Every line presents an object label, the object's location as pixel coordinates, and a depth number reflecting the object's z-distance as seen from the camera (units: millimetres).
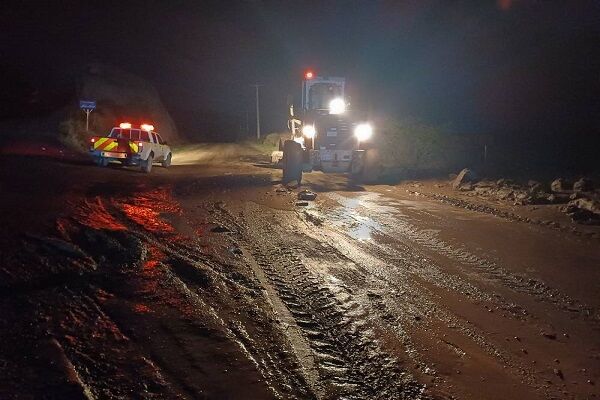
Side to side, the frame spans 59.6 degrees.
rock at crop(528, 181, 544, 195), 15508
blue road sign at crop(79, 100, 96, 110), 28406
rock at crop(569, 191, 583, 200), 14495
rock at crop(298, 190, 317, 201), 14888
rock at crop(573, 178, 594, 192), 15719
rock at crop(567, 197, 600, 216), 12502
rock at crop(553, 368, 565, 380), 4980
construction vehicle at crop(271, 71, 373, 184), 19703
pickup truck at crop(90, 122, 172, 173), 22281
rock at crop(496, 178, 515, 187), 17766
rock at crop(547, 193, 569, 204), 14539
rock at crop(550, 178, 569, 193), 16328
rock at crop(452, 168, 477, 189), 18686
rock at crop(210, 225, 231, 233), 10219
